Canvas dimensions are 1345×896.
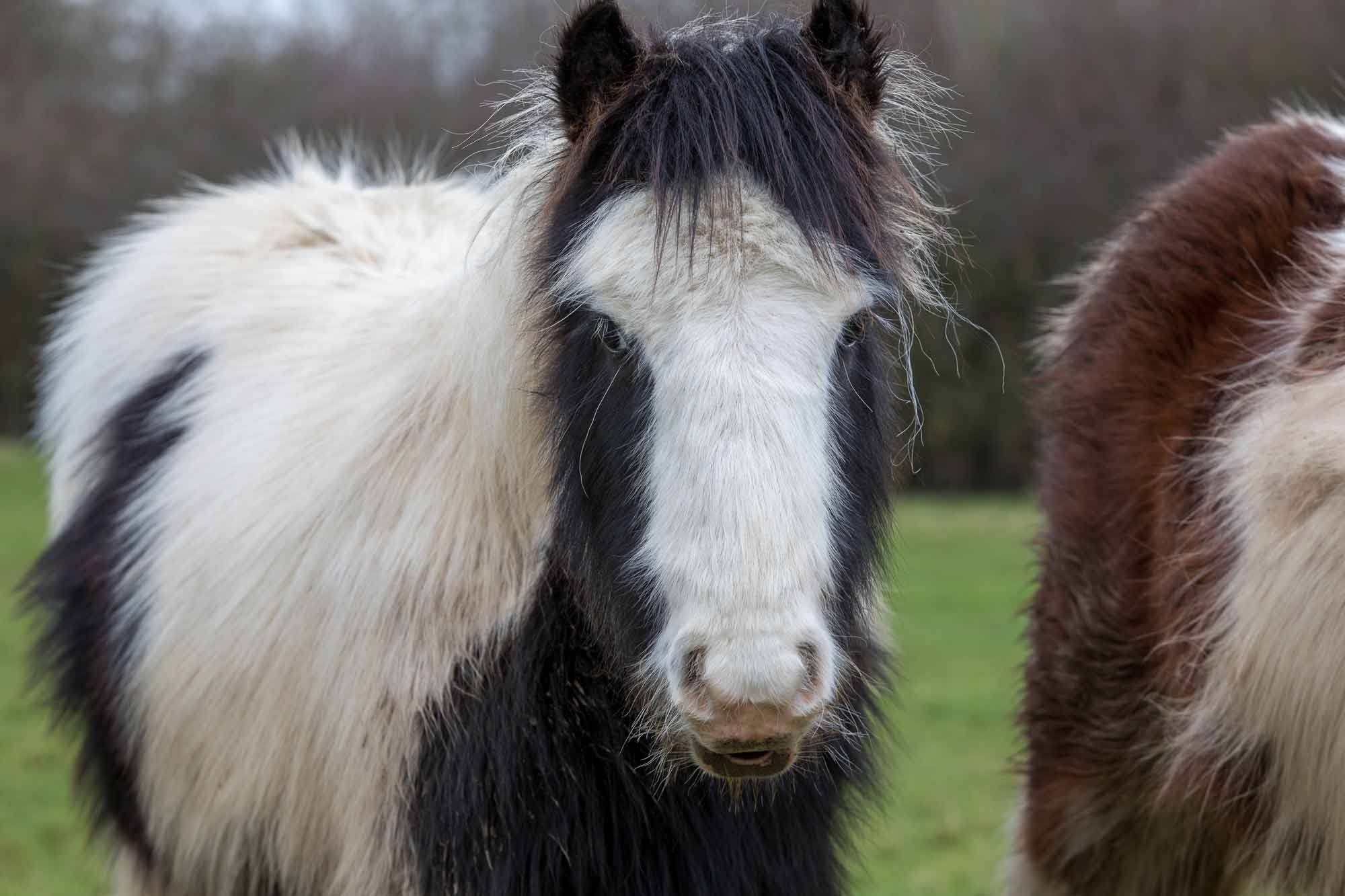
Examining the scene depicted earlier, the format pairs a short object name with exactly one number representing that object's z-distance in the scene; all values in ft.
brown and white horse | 18.35
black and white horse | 14.37
